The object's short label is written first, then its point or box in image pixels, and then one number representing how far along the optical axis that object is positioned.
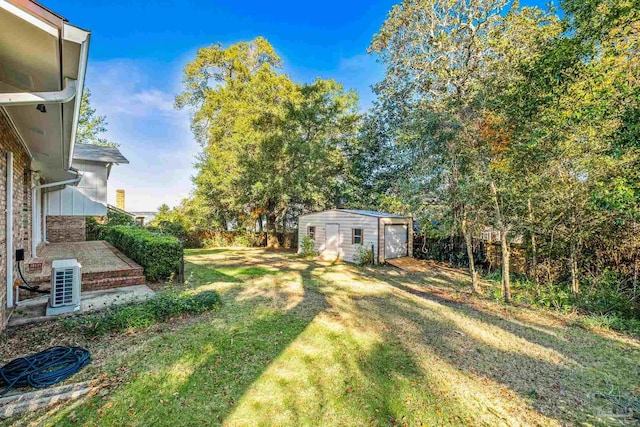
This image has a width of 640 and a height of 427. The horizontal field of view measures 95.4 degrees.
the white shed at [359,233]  12.90
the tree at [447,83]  7.35
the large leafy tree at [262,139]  16.78
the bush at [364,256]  12.63
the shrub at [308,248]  14.65
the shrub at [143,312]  4.46
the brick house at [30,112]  1.97
